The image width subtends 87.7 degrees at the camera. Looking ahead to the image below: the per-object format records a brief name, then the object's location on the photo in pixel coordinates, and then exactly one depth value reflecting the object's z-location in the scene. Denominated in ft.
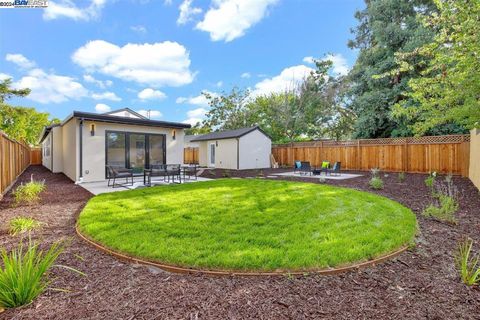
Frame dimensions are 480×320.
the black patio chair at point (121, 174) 30.96
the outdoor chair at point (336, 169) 43.24
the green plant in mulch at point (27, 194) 20.84
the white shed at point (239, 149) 63.16
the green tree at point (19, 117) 61.72
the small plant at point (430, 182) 28.09
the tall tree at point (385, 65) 51.19
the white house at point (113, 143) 34.30
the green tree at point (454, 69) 18.17
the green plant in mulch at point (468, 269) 8.82
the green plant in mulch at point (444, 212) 16.34
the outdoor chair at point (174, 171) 33.07
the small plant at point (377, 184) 28.50
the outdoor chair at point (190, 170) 37.32
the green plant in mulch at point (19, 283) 7.33
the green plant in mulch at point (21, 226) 14.02
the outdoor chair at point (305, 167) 44.27
